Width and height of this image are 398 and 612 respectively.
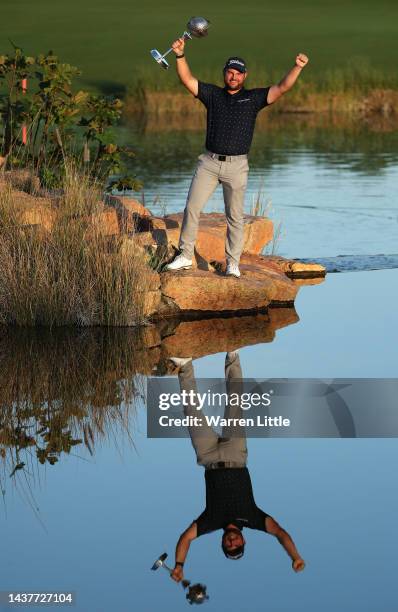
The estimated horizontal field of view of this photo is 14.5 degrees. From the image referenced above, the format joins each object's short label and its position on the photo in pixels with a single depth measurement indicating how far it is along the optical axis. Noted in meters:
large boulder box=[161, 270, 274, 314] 13.35
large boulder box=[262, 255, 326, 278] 15.65
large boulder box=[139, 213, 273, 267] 14.31
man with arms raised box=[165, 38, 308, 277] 12.73
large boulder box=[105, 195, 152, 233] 14.12
